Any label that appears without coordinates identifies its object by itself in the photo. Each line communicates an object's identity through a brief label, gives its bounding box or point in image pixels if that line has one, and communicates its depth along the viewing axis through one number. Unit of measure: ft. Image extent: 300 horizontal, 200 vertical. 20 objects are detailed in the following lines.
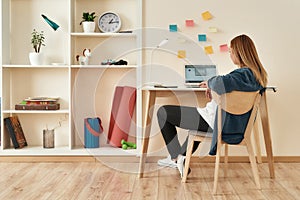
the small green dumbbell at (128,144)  15.55
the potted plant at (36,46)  15.21
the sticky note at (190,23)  15.25
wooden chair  11.70
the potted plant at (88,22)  15.20
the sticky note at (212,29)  15.17
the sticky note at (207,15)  15.21
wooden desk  13.28
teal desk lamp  15.19
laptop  14.97
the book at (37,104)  15.15
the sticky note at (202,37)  15.24
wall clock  15.50
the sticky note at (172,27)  15.24
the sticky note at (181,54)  15.34
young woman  11.72
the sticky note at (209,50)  15.29
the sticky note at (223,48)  15.26
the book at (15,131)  15.25
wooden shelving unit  15.71
